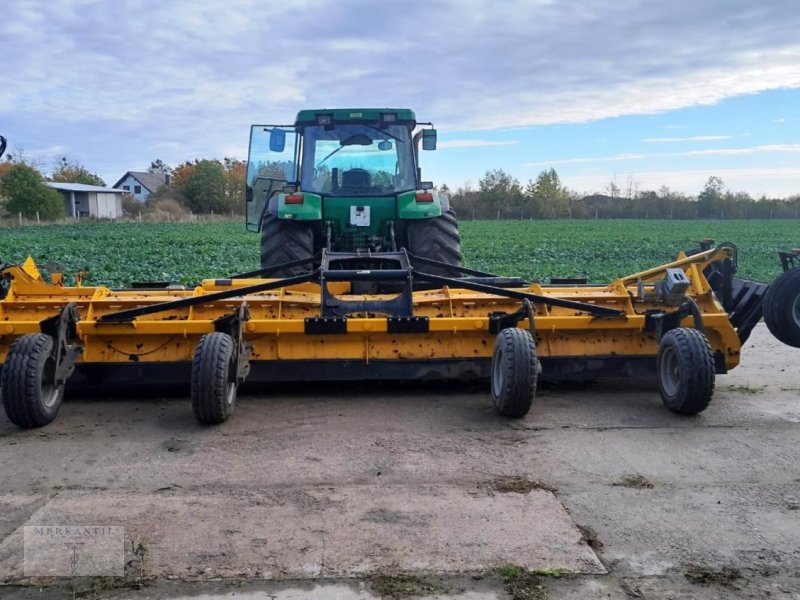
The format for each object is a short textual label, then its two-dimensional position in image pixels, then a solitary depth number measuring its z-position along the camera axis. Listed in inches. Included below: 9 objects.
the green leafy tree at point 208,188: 2468.0
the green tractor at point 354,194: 315.0
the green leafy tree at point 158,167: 3946.9
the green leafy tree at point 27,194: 1920.5
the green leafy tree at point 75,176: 3134.8
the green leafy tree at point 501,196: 2444.6
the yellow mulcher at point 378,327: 233.0
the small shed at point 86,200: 2591.0
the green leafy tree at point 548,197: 2484.0
